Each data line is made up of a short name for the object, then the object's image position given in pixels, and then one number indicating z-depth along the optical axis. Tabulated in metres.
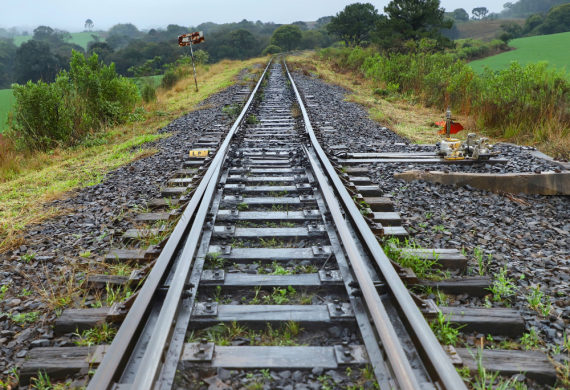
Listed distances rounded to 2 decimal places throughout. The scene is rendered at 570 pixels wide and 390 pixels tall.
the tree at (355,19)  44.78
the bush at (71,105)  7.08
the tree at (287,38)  64.62
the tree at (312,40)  69.32
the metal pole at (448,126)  5.29
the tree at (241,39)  66.81
